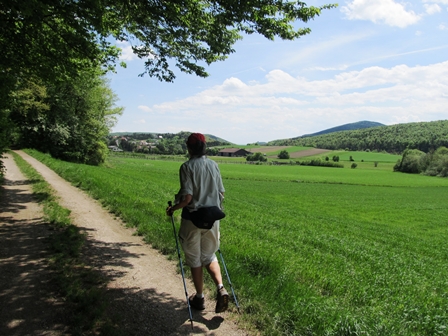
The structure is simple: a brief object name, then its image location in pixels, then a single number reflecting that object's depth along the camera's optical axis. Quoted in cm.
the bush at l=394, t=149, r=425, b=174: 9600
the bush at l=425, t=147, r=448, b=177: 8581
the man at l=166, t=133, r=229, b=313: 413
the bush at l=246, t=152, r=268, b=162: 12561
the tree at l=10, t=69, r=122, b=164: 3167
